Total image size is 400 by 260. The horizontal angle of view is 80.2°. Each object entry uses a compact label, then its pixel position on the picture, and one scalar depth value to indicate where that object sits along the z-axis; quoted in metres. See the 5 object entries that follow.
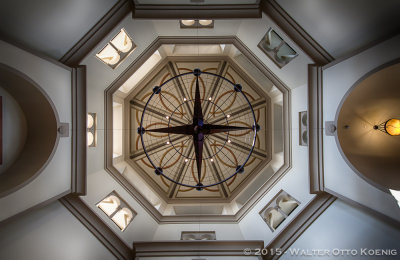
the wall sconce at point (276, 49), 6.83
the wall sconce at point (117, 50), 7.02
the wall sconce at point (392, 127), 5.62
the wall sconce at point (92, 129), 7.19
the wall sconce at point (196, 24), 7.27
